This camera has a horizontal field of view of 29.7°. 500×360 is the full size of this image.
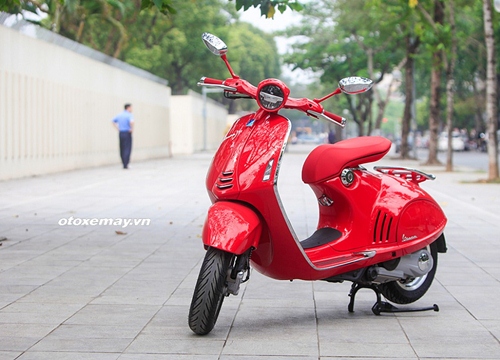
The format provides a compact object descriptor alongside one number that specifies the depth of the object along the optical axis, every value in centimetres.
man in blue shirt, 2367
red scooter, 502
